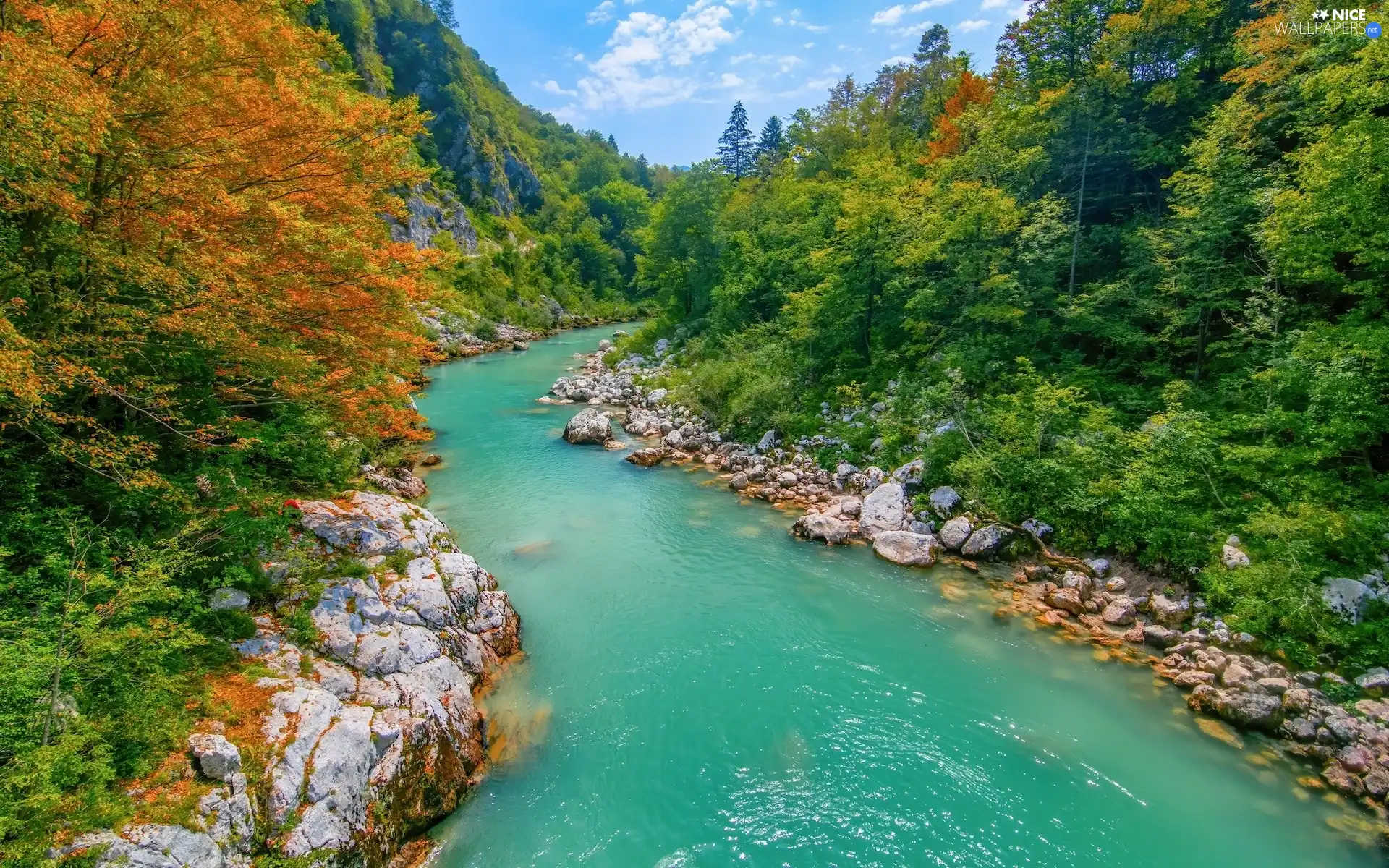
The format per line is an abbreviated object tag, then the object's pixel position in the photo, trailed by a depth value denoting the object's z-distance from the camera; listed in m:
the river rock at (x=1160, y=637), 10.17
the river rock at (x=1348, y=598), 8.98
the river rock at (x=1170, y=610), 10.56
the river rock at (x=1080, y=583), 11.57
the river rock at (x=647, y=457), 20.36
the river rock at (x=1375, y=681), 8.17
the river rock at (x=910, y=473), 15.78
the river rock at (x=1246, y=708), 8.38
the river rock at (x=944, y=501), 14.51
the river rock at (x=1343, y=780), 7.34
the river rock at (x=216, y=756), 5.18
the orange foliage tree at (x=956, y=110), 28.59
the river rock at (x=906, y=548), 13.38
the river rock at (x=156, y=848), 4.20
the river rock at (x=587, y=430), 22.70
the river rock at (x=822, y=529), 14.48
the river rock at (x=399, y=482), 15.53
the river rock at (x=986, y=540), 13.37
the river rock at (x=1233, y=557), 10.36
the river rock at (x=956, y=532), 13.72
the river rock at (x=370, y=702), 5.45
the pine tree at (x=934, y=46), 41.81
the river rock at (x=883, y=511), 14.64
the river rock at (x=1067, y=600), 11.26
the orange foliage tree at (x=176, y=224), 5.21
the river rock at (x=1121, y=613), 10.84
